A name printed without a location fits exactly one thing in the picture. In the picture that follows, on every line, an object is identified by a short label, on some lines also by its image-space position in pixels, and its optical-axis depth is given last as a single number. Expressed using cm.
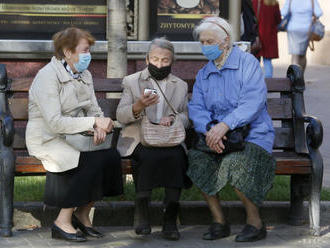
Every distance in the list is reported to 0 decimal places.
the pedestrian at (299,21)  2784
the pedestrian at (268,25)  2608
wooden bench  1279
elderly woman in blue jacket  1266
